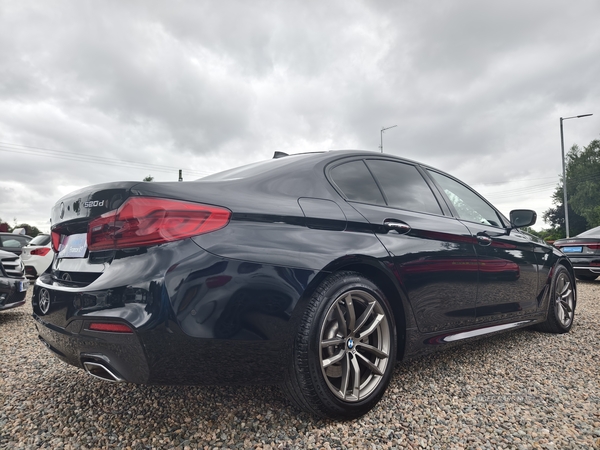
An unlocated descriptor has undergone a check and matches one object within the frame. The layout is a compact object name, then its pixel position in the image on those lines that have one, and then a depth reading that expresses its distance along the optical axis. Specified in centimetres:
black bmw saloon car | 162
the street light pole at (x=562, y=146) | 2170
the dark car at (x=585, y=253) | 822
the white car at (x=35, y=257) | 939
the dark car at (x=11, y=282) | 471
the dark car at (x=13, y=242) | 987
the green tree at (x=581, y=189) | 4675
